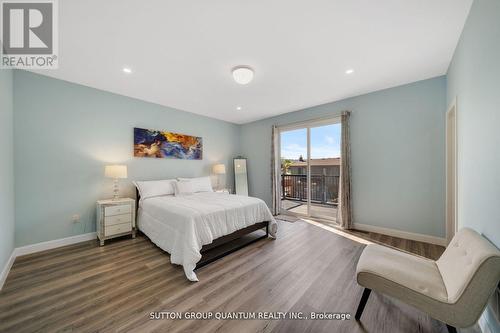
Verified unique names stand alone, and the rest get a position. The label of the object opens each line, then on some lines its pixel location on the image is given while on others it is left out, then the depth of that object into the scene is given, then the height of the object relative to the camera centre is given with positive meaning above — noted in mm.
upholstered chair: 1108 -849
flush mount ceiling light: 2578 +1283
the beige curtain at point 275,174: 4980 -226
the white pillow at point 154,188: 3530 -417
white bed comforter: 2262 -785
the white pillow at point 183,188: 3820 -453
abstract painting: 3856 +496
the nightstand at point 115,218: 3010 -861
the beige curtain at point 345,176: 3748 -222
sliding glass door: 4316 -20
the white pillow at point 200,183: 4148 -402
